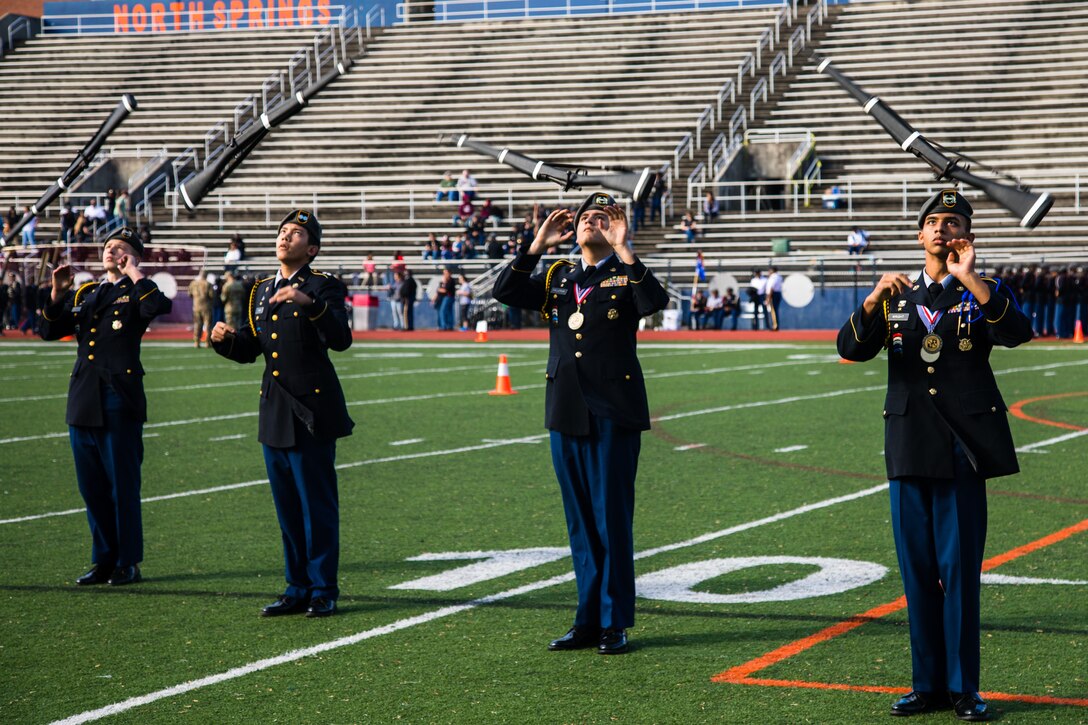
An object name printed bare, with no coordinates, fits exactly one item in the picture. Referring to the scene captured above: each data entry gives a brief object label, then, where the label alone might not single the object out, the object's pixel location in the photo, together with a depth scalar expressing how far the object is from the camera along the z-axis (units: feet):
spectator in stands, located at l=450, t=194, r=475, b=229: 130.21
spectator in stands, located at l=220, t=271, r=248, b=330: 96.32
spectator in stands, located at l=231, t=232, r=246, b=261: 125.80
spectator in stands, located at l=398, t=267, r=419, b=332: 118.21
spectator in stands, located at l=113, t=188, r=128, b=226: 134.51
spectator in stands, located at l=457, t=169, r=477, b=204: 132.57
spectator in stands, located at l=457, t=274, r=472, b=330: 117.50
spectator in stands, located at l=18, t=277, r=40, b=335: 122.50
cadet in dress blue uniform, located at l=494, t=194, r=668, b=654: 21.35
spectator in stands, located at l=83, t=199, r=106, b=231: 138.51
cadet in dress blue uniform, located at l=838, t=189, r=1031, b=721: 17.79
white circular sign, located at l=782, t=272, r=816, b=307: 112.47
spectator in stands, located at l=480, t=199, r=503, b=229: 128.36
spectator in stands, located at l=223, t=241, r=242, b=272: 124.06
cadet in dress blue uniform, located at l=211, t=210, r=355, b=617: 23.62
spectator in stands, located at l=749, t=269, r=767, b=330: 112.47
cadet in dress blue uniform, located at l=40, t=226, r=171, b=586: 26.43
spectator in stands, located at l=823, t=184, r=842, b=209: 123.44
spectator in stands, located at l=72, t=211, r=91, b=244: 133.28
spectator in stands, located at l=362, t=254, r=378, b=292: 121.08
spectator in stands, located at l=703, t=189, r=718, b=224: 125.80
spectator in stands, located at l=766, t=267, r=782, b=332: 112.06
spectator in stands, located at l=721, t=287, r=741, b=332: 113.91
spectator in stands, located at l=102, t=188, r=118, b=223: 138.92
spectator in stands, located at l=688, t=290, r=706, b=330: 114.42
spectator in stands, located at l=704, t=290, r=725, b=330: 114.21
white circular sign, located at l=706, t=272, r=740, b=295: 114.21
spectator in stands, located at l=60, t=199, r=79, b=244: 135.64
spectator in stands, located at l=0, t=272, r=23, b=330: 124.47
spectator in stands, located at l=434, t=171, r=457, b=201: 135.03
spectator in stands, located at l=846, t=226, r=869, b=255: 115.44
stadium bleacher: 124.36
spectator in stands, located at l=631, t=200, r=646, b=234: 127.44
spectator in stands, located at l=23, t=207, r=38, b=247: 138.92
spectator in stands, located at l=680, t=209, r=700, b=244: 123.75
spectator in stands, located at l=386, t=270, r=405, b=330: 120.88
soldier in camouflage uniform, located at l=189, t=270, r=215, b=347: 95.09
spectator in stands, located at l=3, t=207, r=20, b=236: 129.94
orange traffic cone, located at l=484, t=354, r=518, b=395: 61.23
